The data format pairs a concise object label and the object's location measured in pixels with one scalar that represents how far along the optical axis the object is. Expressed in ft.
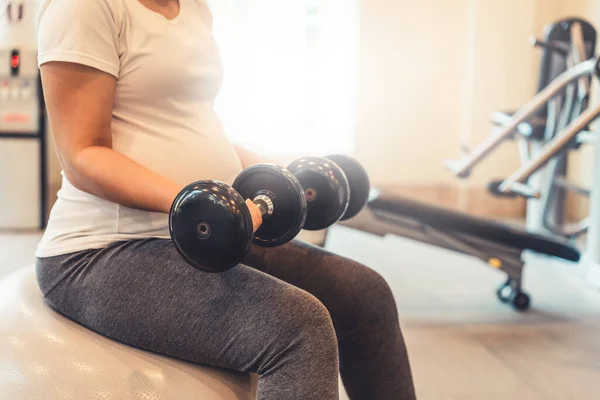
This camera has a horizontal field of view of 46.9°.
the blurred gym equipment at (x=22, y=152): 11.80
